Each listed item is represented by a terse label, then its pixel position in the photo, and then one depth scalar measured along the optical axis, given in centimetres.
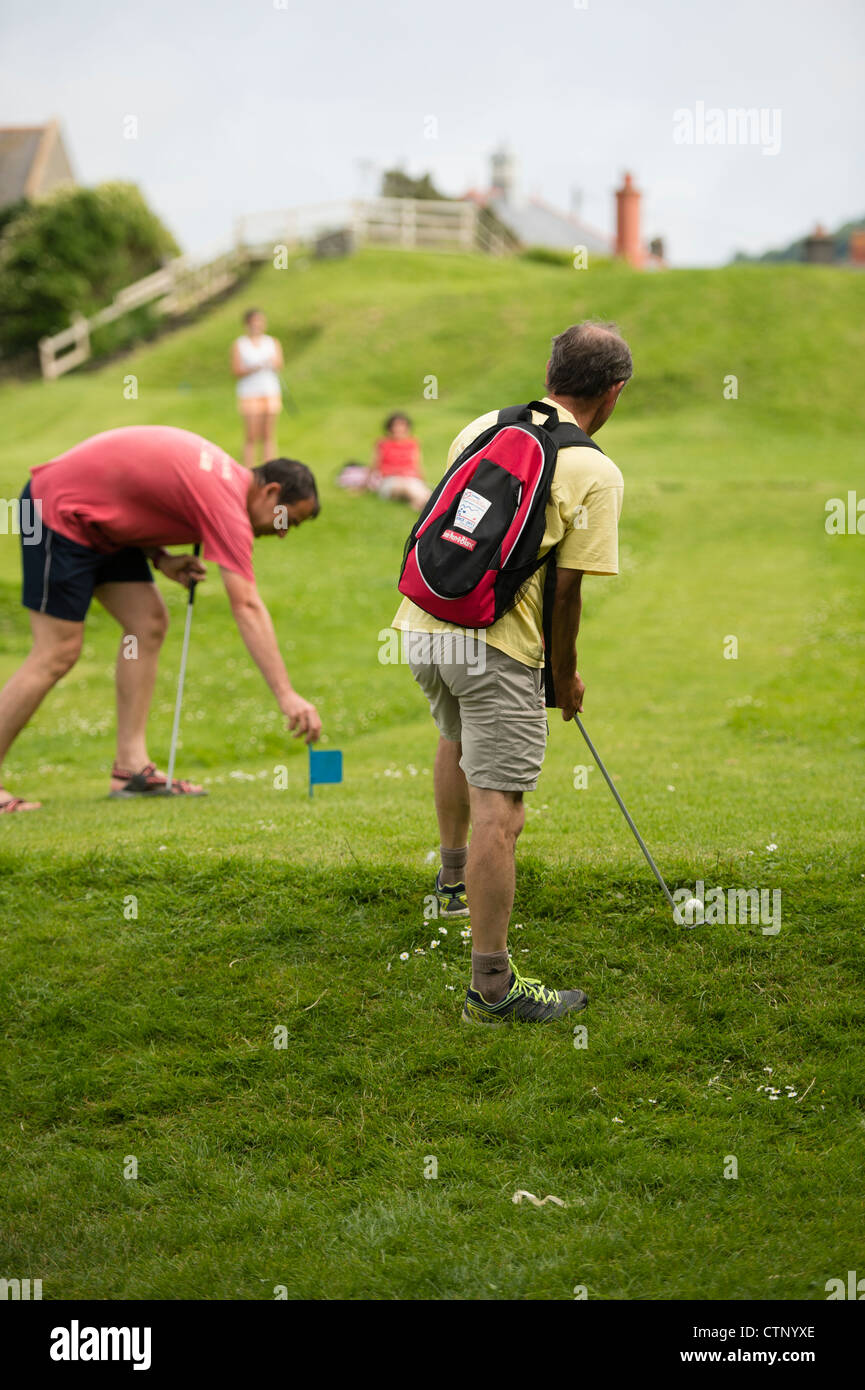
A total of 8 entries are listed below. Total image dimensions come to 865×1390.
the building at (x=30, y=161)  4734
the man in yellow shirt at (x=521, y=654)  399
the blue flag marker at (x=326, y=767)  629
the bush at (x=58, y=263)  3606
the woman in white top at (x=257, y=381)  1669
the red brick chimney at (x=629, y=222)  5722
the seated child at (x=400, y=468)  1672
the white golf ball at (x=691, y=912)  487
